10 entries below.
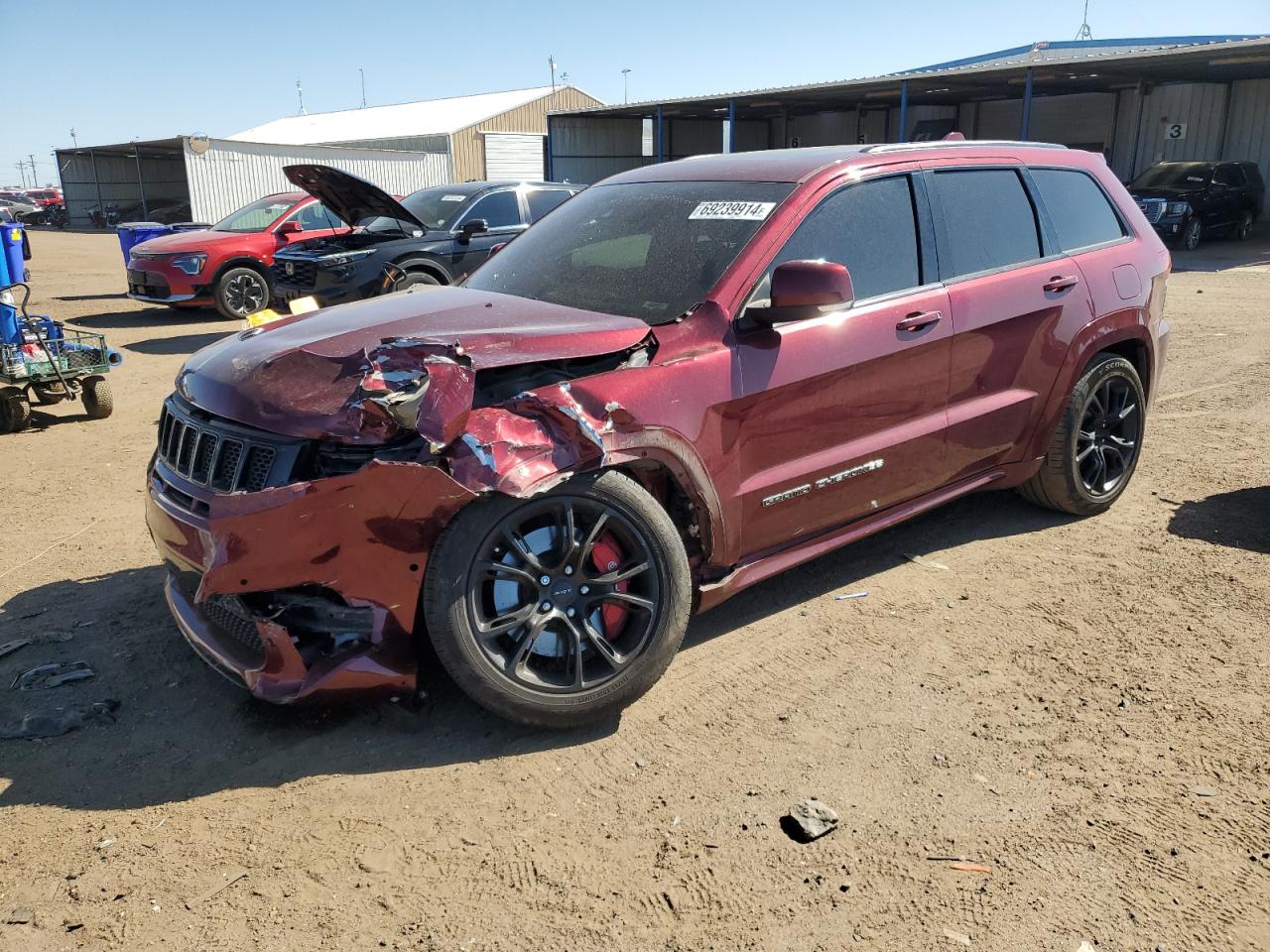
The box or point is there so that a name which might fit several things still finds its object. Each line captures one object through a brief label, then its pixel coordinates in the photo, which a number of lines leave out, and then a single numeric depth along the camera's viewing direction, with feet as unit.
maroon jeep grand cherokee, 9.68
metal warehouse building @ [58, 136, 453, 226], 95.86
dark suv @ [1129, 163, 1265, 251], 68.69
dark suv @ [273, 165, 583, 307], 30.07
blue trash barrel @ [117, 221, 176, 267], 50.49
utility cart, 24.40
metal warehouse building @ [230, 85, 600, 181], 149.28
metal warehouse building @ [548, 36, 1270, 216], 81.61
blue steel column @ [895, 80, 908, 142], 79.77
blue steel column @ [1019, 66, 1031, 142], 76.23
